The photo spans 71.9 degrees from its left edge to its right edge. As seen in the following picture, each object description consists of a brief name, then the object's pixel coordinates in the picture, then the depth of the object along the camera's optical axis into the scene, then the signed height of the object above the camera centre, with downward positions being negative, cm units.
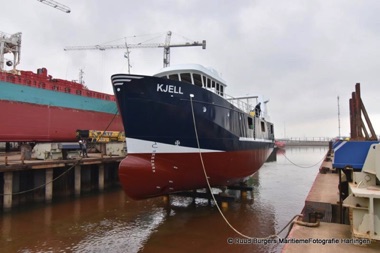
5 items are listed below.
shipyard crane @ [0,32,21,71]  3162 +1167
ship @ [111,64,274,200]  892 +19
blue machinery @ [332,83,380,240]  369 -74
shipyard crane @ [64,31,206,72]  5454 +2004
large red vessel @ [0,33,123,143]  2027 +296
